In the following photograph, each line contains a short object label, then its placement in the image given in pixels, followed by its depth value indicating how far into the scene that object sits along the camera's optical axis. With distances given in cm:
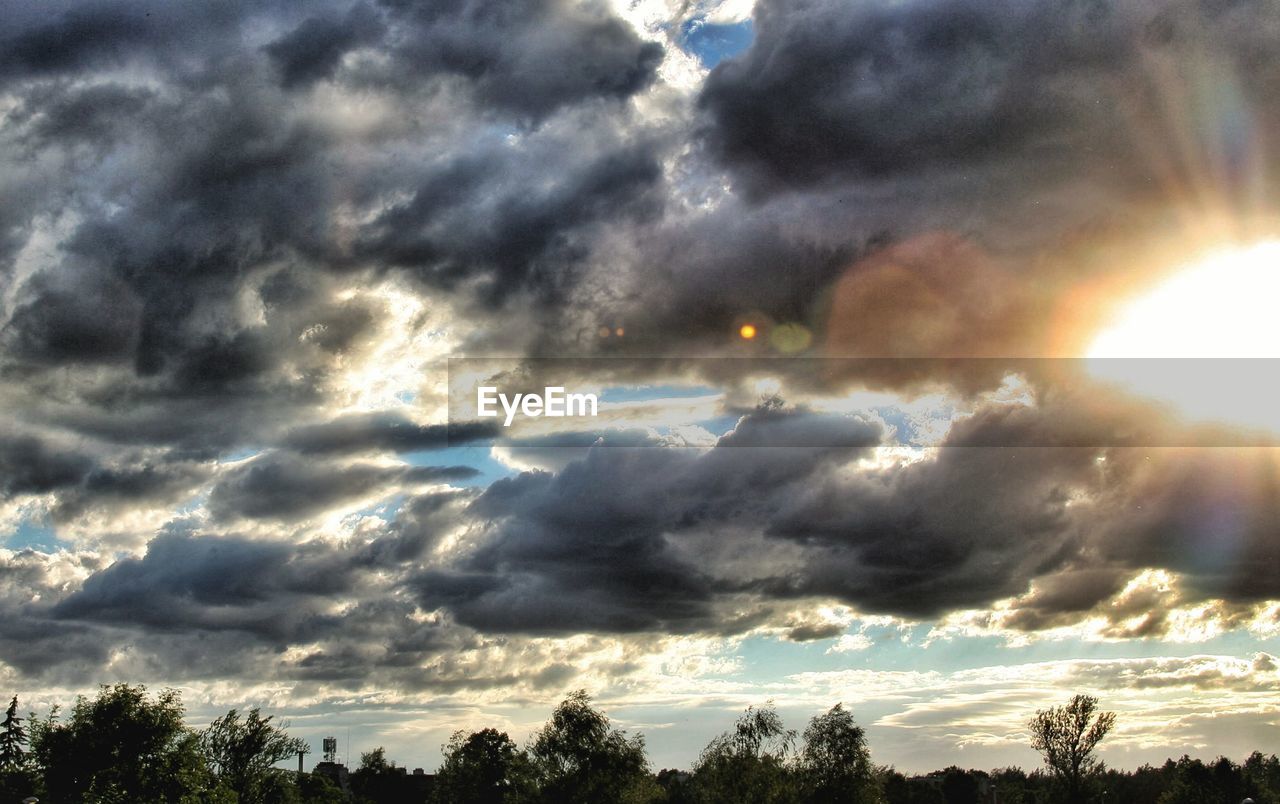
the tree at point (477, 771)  17338
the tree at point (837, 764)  12631
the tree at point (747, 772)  11825
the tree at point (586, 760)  12938
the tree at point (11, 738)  17488
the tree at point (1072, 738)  12375
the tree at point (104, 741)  12612
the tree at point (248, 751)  12450
